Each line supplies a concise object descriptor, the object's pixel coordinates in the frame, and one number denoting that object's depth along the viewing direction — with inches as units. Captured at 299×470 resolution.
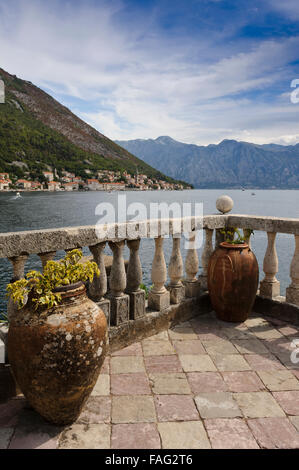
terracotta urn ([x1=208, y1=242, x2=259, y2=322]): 162.9
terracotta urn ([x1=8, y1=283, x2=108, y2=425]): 84.3
